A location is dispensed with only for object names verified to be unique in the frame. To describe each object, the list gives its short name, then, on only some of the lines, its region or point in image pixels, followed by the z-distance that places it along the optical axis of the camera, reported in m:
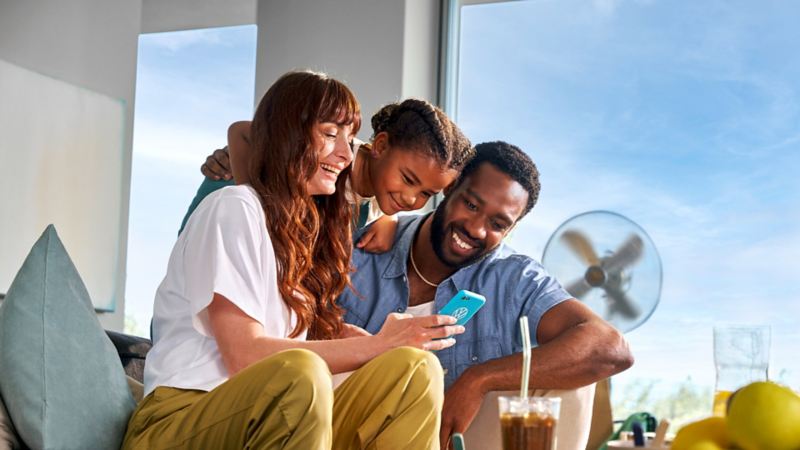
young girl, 3.22
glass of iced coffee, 1.52
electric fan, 4.57
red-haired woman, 1.99
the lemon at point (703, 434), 1.19
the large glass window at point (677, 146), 4.85
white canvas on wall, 4.78
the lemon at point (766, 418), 1.12
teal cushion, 2.09
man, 2.99
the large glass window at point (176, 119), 5.66
